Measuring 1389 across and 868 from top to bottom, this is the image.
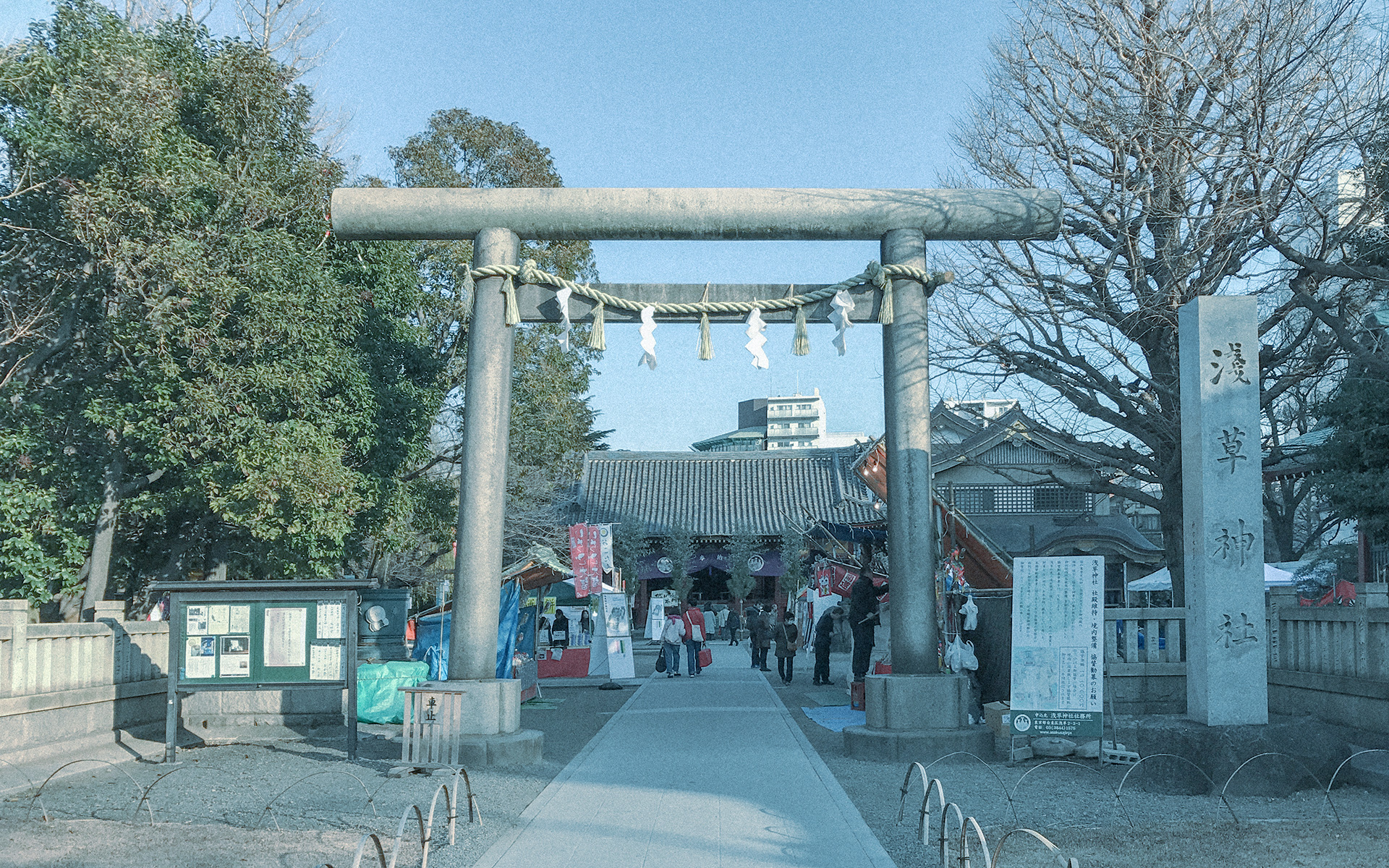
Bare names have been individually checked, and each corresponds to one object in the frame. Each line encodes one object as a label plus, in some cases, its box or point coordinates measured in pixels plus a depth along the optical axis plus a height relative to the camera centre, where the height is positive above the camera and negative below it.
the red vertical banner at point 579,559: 21.92 -0.23
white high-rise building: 102.94 +12.39
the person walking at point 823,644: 20.33 -1.74
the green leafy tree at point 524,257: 18.12 +4.43
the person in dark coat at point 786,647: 21.02 -1.87
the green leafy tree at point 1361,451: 13.34 +1.36
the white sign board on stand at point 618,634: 21.06 -1.69
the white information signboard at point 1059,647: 9.95 -0.87
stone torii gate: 10.90 +2.72
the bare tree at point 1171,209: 10.75 +3.83
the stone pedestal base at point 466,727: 9.75 -1.68
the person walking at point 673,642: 23.02 -1.95
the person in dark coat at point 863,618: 16.58 -1.01
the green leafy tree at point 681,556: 35.81 -0.25
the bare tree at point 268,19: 17.12 +8.19
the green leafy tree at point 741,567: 36.38 -0.59
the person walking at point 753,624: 24.53 -1.68
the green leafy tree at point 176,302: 12.44 +2.90
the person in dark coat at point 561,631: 26.78 -2.09
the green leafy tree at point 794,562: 35.75 -0.39
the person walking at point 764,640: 24.30 -2.01
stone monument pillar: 9.39 +0.34
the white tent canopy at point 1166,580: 22.36 -0.52
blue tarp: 15.77 -1.37
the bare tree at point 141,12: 15.83 +7.86
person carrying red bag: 22.80 -1.83
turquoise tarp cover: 14.30 -1.98
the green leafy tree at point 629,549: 35.75 -0.03
